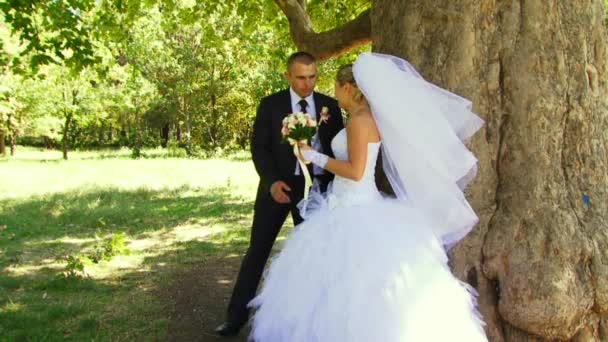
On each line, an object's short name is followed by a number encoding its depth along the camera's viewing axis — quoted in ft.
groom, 15.31
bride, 11.33
